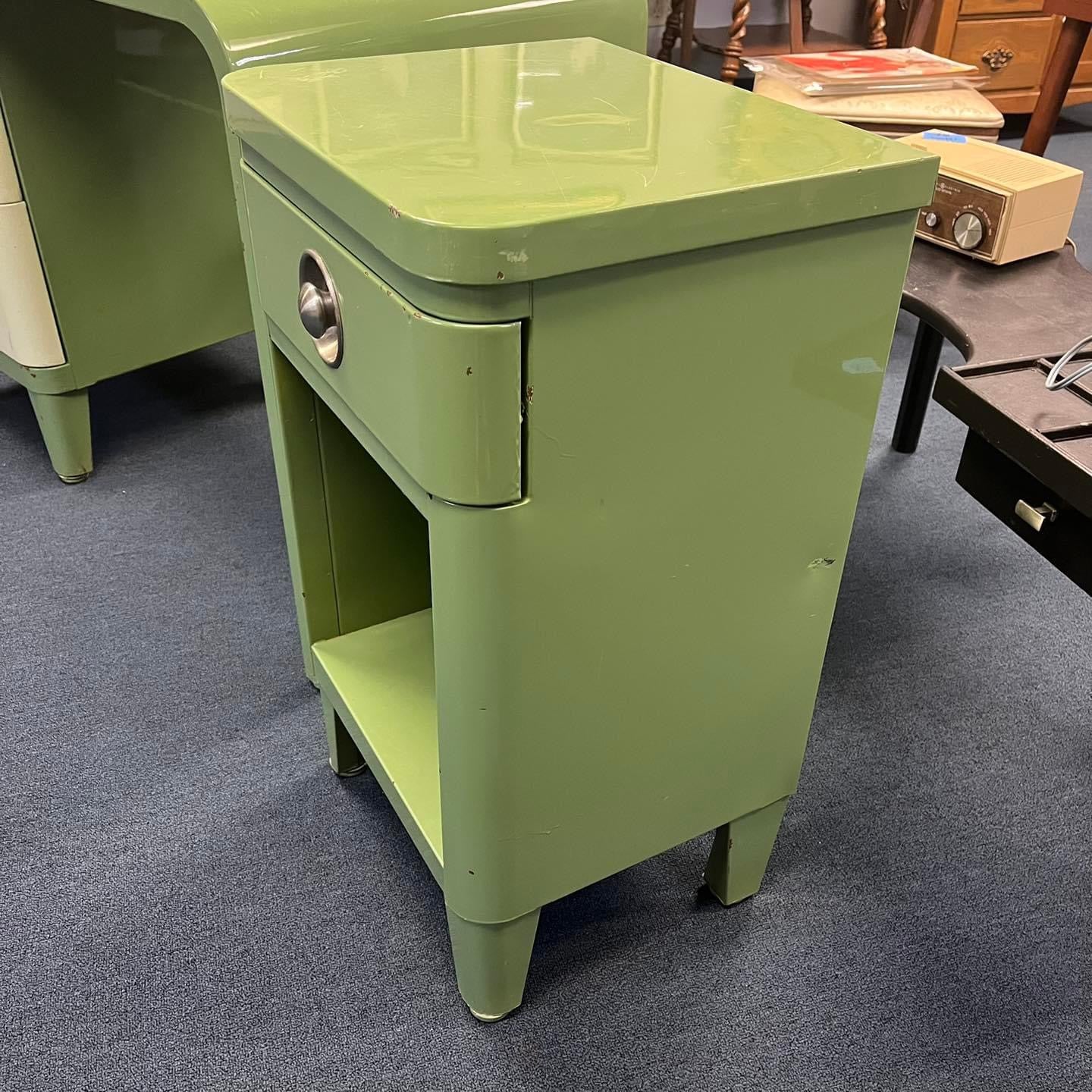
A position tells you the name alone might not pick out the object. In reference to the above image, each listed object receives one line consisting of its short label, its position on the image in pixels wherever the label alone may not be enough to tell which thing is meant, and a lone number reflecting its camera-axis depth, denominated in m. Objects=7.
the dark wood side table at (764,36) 2.72
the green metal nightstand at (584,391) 0.54
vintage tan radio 1.09
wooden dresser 2.88
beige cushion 1.54
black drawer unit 0.66
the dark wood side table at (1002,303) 0.93
